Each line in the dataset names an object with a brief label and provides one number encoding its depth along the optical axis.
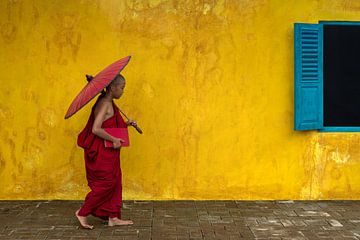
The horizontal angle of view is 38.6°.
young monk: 5.14
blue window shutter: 6.13
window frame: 6.27
